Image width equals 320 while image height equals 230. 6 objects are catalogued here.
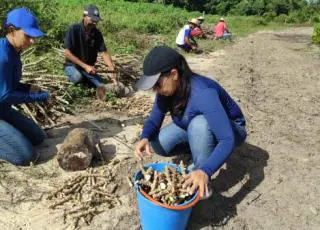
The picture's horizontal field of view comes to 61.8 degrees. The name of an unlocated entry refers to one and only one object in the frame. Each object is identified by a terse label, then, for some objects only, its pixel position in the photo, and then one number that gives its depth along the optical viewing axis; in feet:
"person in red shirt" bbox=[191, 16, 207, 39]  33.74
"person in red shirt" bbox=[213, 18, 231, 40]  35.91
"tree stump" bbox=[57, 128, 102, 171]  8.54
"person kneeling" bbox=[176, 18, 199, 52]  25.98
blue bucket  6.05
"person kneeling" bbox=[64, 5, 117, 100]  13.04
